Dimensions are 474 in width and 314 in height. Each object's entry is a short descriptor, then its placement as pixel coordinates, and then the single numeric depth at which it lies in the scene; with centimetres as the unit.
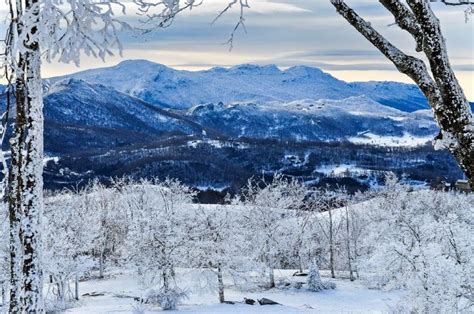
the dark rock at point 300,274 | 5830
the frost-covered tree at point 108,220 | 6506
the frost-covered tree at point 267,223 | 5338
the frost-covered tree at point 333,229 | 6855
